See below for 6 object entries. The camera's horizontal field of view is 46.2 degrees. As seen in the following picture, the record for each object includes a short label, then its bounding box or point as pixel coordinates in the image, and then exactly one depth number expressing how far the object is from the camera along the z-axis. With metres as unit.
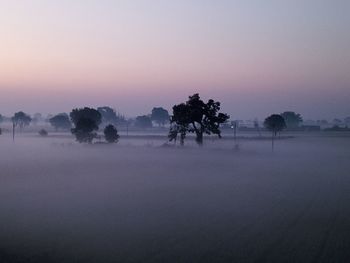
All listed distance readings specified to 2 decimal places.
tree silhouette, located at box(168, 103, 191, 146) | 64.94
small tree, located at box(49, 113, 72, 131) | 168.38
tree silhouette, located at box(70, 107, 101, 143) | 73.62
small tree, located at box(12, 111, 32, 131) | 195.50
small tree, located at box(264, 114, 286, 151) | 116.49
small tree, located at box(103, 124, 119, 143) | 76.62
